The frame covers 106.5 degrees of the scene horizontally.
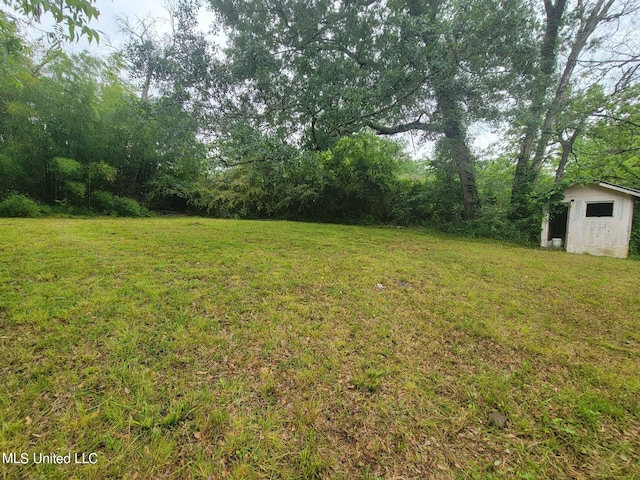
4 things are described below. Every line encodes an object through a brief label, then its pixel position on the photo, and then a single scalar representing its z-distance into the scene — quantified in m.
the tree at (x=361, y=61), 3.78
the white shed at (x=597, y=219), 5.50
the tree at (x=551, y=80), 4.88
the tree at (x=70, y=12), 1.39
